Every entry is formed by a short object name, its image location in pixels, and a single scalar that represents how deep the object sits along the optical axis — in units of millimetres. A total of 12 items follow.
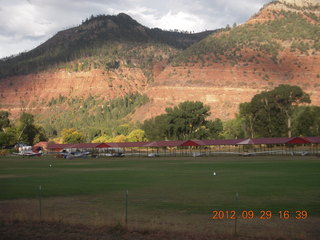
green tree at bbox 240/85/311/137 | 116938
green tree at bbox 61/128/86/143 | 165375
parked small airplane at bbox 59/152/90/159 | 101800
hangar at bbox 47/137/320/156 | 84375
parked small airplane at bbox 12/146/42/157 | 115519
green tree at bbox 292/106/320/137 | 113875
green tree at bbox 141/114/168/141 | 130500
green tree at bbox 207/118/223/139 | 130375
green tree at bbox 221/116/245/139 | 139000
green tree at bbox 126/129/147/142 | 154125
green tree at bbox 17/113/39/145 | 166500
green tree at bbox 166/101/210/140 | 129538
